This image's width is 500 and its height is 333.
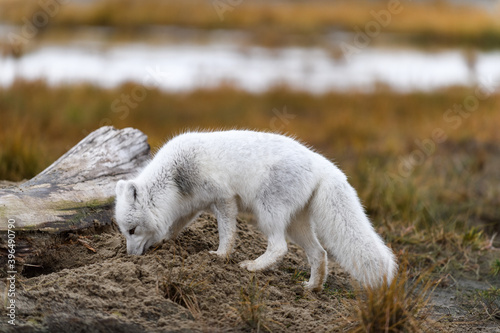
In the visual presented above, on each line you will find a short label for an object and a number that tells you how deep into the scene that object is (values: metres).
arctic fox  9.39
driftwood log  9.94
